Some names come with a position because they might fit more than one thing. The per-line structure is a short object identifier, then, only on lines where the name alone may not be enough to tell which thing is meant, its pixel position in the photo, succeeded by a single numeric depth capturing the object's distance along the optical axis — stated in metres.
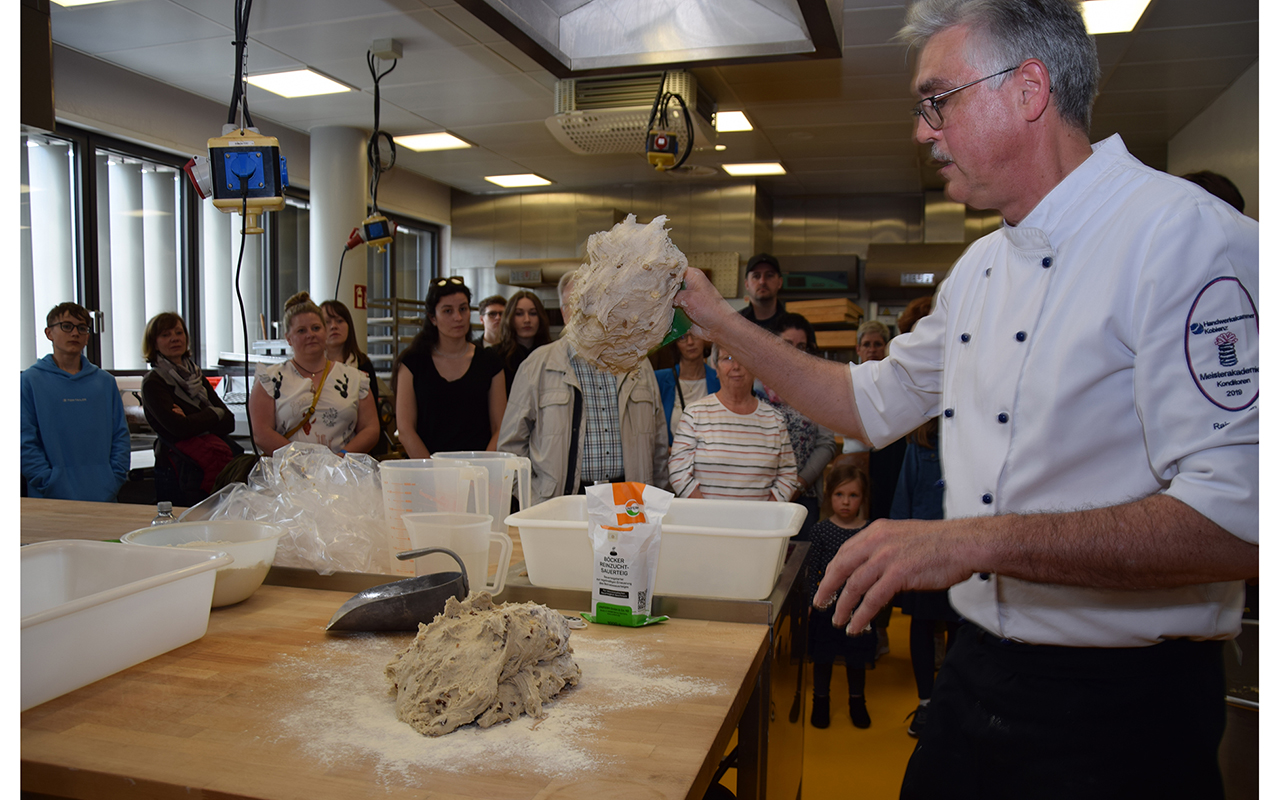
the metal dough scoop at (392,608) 1.21
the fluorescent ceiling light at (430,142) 5.91
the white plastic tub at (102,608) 0.97
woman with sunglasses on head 3.23
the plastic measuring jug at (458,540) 1.36
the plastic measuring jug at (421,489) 1.53
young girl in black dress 2.84
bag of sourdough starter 1.22
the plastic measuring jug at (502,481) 1.70
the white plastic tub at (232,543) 1.34
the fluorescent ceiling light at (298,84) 4.62
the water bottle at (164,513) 1.68
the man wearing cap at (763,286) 3.94
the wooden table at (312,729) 0.81
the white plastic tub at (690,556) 1.32
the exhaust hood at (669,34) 1.83
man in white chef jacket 0.90
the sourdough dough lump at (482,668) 0.92
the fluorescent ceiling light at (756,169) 6.62
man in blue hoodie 3.40
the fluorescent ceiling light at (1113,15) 3.45
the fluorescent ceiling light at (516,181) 7.27
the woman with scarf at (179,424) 3.32
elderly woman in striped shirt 2.77
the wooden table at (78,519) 1.85
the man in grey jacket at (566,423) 2.84
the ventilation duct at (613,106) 3.86
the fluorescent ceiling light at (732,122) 5.19
